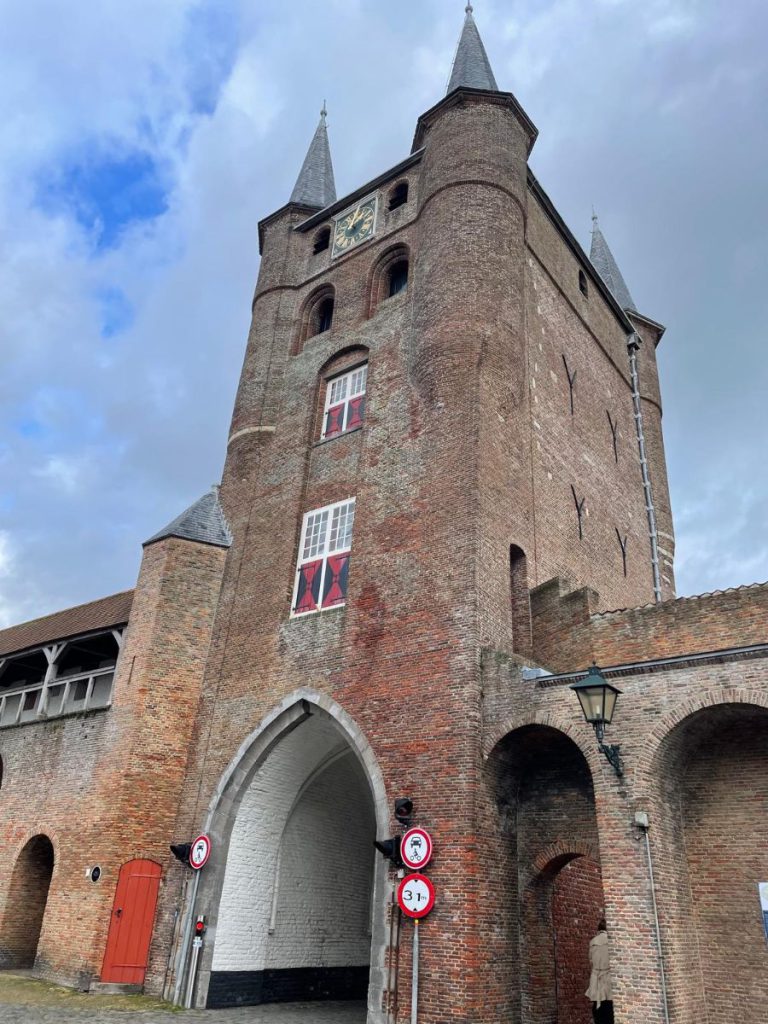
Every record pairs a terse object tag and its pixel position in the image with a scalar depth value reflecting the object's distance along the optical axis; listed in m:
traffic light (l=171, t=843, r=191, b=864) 15.18
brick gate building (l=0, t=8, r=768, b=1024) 11.13
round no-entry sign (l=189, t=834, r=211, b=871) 14.89
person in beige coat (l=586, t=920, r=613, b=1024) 11.30
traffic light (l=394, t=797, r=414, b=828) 12.46
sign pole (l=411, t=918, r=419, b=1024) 11.22
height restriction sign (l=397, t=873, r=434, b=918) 11.72
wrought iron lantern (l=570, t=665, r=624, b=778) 10.25
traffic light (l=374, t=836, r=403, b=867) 12.36
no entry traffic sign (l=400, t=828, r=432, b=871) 12.03
